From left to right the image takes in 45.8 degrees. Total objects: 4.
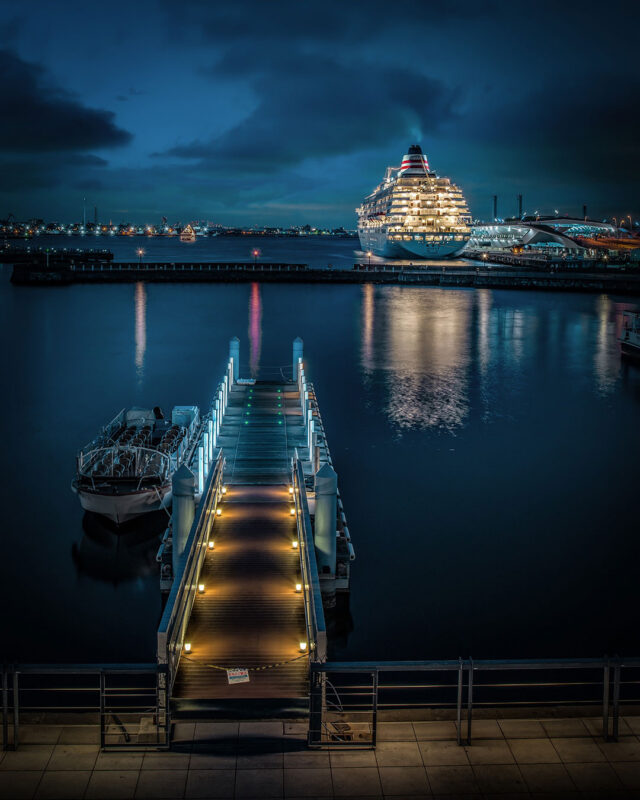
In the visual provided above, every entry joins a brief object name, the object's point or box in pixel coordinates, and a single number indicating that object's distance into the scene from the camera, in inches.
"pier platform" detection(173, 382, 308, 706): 299.4
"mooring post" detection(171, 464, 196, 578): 437.1
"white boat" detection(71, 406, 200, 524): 580.1
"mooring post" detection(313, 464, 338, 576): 460.4
